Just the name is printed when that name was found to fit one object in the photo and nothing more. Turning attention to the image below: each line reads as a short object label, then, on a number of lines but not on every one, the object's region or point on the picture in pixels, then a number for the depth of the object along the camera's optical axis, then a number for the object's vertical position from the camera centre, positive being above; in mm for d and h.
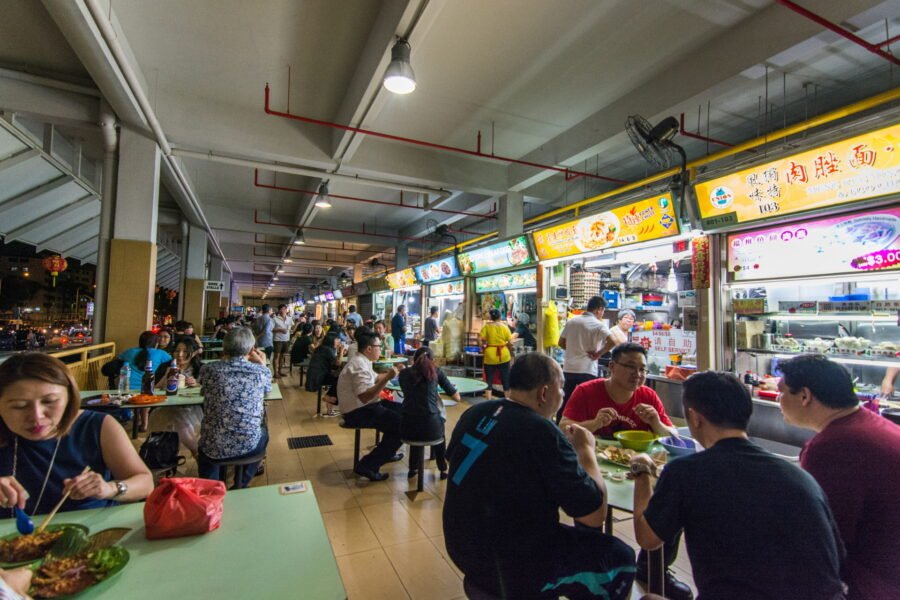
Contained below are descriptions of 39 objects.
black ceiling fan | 4066 +1807
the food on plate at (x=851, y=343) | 4223 -142
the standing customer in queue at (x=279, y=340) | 9995 -536
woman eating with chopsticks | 1578 -535
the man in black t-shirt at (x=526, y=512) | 1571 -715
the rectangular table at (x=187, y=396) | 3660 -731
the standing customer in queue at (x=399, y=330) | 10641 -264
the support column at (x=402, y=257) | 13348 +1969
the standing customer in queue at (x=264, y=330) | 9172 -285
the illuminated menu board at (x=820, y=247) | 3566 +754
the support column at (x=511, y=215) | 7867 +1973
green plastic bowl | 2371 -648
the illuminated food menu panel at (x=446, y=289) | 10266 +798
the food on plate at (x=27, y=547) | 1294 -729
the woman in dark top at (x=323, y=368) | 6043 -722
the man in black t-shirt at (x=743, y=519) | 1197 -580
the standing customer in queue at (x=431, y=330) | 10320 -242
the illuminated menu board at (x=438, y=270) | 9820 +1228
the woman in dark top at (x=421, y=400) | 3773 -717
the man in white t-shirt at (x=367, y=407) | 4117 -866
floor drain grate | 5129 -1521
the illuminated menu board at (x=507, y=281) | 7977 +811
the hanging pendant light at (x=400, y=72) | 3596 +2085
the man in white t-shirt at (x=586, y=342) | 5039 -225
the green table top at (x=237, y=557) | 1200 -760
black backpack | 3156 -1017
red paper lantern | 8188 +936
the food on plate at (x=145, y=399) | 3549 -713
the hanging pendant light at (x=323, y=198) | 7473 +2133
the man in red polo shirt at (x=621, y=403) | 2613 -517
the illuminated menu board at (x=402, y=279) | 12018 +1213
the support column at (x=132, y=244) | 5777 +963
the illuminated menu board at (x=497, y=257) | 7289 +1226
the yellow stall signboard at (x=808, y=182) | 3256 +1274
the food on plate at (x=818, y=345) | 4426 -174
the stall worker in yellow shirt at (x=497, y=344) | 7113 -374
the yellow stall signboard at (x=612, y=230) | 4930 +1247
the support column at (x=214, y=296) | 15578 +763
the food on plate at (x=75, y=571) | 1150 -736
